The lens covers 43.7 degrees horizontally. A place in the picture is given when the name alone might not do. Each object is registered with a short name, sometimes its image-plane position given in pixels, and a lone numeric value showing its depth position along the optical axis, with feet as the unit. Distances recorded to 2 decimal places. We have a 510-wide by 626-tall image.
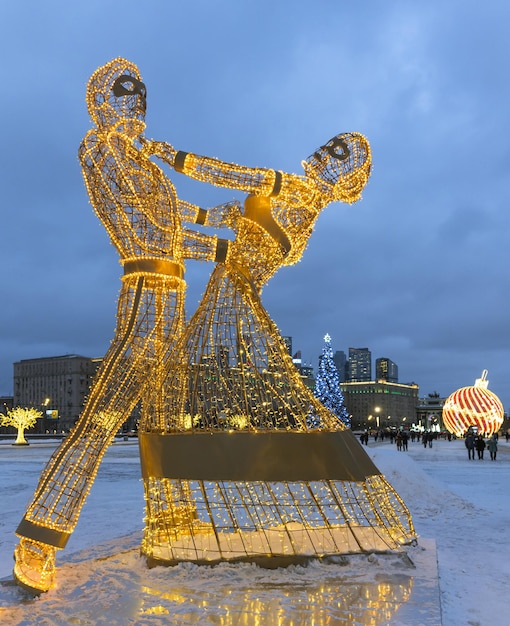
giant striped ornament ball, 127.95
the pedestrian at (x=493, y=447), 77.05
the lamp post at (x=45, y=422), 250.21
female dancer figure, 18.90
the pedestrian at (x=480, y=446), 81.62
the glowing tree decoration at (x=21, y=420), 127.34
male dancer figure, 19.51
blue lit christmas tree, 135.83
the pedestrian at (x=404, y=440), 97.91
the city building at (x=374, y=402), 431.43
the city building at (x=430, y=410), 454.97
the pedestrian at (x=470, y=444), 80.48
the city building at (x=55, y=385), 269.23
